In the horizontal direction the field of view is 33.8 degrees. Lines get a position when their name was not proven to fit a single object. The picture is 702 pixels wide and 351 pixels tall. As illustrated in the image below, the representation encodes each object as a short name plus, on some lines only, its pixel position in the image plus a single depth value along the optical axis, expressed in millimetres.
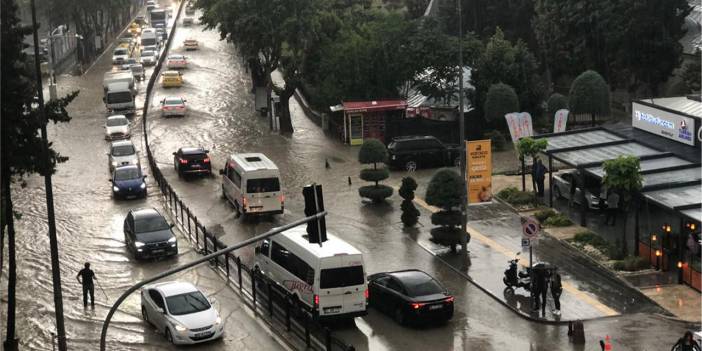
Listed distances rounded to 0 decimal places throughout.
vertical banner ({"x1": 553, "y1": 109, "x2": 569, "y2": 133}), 57375
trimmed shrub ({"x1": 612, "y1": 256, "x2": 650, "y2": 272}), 41312
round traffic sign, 36844
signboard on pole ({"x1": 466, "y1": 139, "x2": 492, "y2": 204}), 47719
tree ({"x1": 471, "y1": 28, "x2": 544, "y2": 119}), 67812
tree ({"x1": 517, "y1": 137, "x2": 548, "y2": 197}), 50312
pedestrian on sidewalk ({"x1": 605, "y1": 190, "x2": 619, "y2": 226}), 47188
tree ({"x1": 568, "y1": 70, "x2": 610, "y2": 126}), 65125
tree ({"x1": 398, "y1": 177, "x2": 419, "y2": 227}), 48031
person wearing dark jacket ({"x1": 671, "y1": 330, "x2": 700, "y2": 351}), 31125
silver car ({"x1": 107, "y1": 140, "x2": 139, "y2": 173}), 59125
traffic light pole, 25031
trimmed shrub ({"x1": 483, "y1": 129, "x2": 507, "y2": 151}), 63875
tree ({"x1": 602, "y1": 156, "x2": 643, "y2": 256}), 42562
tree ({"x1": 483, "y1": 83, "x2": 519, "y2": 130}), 65000
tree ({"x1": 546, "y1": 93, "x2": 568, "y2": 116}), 67375
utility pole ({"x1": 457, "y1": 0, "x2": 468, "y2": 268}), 43250
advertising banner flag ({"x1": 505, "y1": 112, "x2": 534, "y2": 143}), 56000
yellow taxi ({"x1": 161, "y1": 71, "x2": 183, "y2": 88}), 88625
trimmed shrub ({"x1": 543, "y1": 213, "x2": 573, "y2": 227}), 47406
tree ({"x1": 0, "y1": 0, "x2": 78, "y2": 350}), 33594
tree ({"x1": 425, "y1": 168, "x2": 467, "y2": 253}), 44469
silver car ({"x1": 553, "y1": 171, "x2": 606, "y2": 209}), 48781
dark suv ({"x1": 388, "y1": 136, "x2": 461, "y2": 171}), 58781
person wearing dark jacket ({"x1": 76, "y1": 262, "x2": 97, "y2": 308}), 37906
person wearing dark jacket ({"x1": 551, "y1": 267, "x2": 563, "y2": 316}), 36822
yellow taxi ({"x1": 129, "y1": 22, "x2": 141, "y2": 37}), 127994
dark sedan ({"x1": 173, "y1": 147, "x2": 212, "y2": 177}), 57781
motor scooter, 39094
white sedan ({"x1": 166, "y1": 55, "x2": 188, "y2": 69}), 98019
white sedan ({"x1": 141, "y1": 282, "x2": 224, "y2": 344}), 33656
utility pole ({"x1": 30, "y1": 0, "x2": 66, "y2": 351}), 30859
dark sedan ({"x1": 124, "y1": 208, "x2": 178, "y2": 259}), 43594
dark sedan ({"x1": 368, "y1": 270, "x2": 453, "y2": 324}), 35062
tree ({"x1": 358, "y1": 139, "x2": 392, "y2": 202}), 52156
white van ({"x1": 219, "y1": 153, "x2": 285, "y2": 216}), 48406
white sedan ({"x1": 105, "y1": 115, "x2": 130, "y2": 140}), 68875
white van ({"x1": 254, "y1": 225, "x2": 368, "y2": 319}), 34438
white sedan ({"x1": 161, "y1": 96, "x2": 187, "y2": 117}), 76188
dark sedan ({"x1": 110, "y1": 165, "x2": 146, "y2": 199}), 53750
